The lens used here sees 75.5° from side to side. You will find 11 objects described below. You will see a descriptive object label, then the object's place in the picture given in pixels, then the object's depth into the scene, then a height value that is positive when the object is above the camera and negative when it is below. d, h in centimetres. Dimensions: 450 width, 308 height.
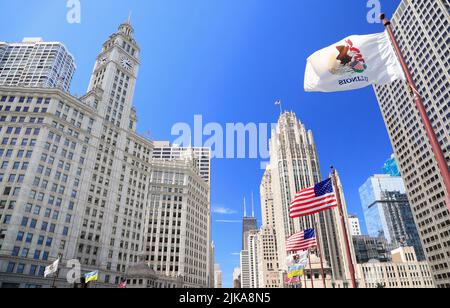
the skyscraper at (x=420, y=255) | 19360 +2080
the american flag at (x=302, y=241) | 3716 +595
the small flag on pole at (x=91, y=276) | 4396 +238
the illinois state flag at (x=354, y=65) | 1470 +1048
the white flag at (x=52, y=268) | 4066 +324
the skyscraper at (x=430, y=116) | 10700 +6378
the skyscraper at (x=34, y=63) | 15712 +11918
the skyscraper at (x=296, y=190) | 15112 +5355
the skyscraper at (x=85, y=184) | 6172 +2622
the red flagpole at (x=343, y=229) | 2072 +428
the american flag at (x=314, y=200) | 2575 +753
